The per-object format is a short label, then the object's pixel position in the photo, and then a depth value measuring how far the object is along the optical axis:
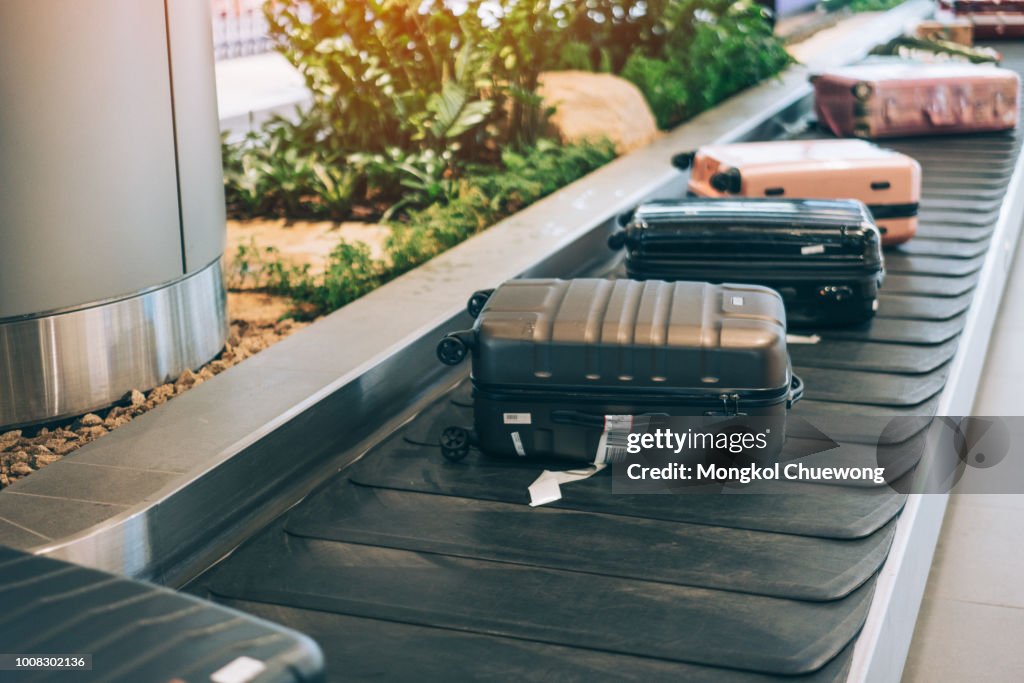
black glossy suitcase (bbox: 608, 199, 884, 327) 3.60
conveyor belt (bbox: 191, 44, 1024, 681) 2.00
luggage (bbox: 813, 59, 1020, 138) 6.36
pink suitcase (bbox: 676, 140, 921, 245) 4.37
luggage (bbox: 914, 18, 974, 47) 11.23
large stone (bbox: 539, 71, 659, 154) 6.75
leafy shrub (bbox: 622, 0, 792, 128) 7.72
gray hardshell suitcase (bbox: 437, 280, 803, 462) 2.57
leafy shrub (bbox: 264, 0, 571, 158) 6.31
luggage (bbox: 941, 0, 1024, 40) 11.53
